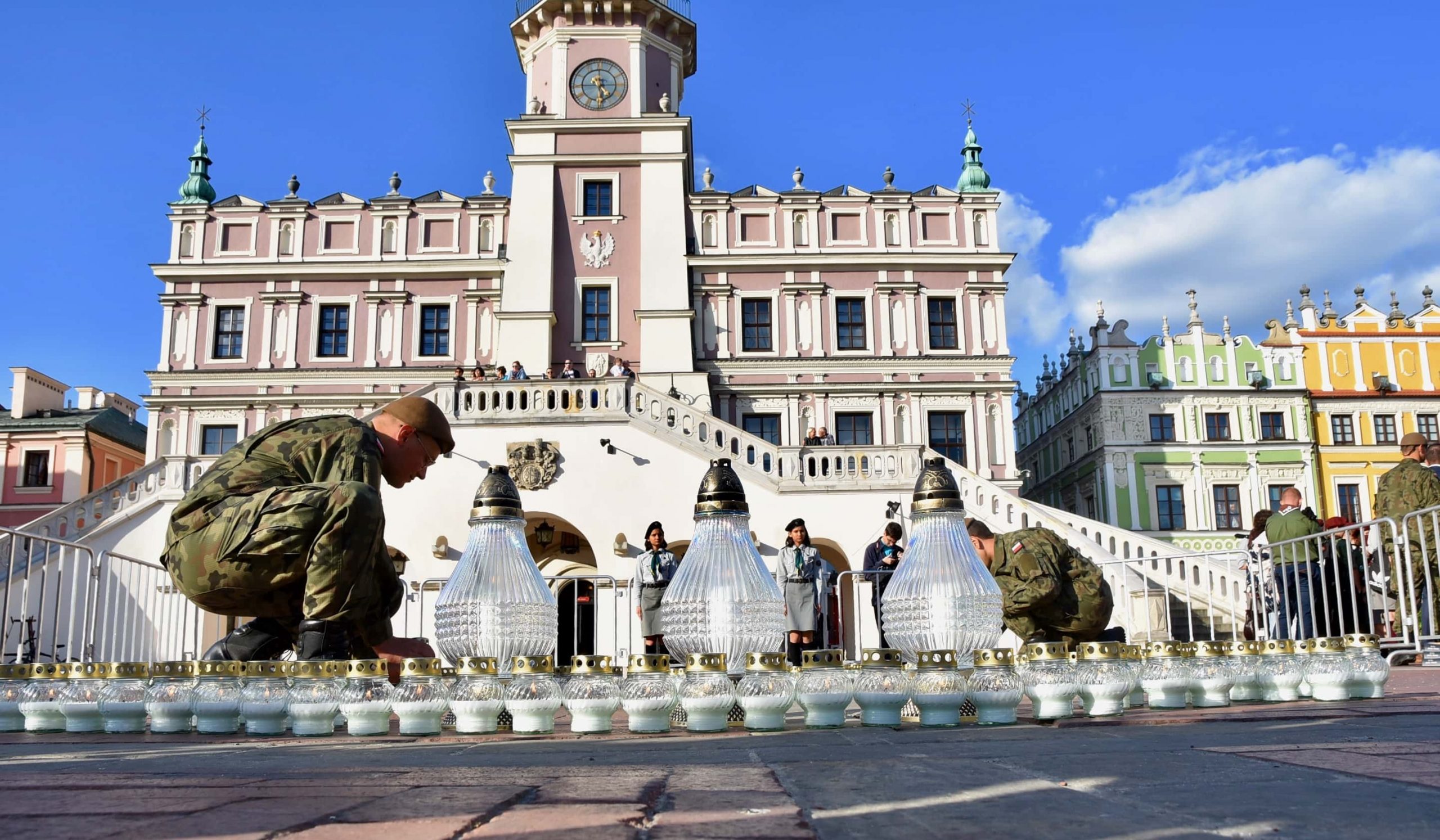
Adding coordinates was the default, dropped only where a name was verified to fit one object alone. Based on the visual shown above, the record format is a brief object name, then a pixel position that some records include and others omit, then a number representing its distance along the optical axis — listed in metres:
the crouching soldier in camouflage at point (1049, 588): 6.77
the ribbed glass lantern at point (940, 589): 4.77
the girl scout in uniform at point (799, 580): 9.74
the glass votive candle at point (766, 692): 4.39
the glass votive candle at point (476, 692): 4.56
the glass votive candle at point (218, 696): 4.68
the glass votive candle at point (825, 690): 4.52
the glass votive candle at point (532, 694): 4.54
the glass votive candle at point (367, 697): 4.33
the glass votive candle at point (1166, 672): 5.23
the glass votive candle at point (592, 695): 4.54
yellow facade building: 37.34
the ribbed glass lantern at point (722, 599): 4.68
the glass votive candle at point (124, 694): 4.98
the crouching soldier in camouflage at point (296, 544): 4.42
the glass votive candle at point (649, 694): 4.45
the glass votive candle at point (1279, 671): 5.60
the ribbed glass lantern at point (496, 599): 4.96
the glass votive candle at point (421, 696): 4.47
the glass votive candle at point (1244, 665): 5.52
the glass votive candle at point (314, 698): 4.34
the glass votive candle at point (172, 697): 4.84
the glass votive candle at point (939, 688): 4.49
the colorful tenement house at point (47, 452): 38.31
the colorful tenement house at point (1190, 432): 36.22
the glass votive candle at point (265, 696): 4.48
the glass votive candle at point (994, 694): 4.57
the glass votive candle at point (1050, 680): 4.83
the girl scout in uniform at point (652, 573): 9.05
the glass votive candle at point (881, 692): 4.53
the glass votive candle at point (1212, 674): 5.35
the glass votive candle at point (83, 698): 5.00
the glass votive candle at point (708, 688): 4.39
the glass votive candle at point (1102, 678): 4.91
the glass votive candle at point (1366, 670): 5.55
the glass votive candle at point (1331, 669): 5.55
